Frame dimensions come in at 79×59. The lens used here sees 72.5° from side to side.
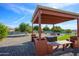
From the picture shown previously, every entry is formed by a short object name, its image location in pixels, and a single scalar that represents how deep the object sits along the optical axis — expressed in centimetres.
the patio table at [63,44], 234
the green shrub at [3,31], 306
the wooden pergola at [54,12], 222
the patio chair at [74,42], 269
